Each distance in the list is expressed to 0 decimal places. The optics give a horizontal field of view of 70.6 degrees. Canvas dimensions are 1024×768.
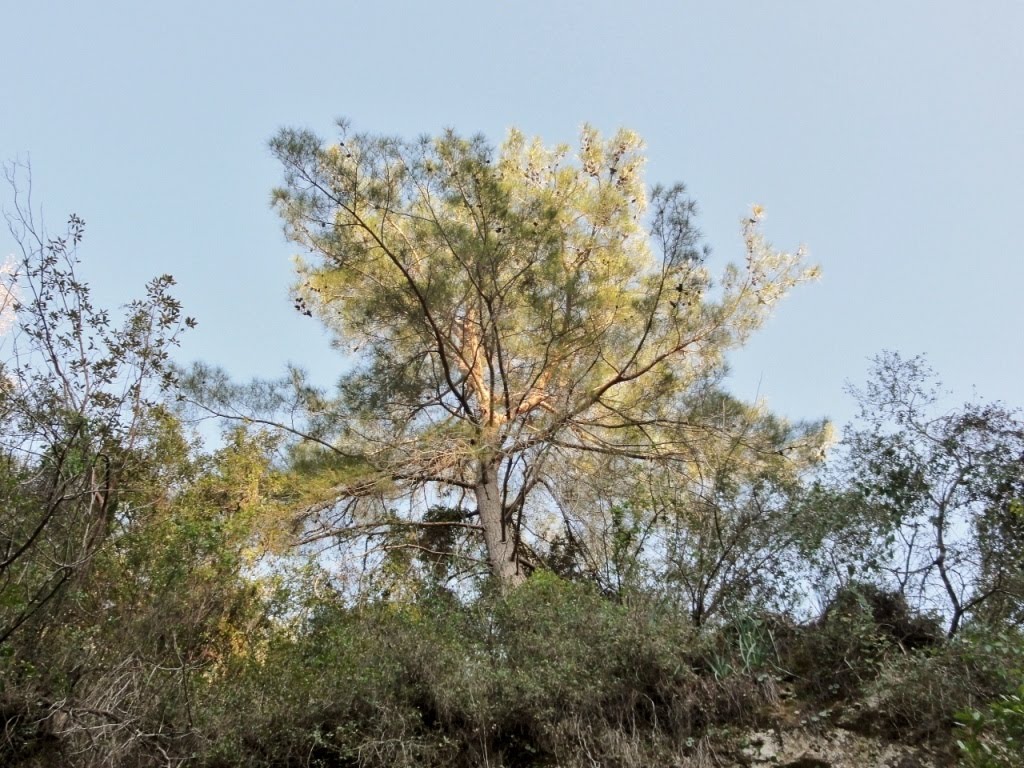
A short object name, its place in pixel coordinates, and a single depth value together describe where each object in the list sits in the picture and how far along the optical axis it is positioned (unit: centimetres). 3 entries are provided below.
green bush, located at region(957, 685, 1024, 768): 257
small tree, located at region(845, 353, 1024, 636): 442
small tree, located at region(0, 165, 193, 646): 333
